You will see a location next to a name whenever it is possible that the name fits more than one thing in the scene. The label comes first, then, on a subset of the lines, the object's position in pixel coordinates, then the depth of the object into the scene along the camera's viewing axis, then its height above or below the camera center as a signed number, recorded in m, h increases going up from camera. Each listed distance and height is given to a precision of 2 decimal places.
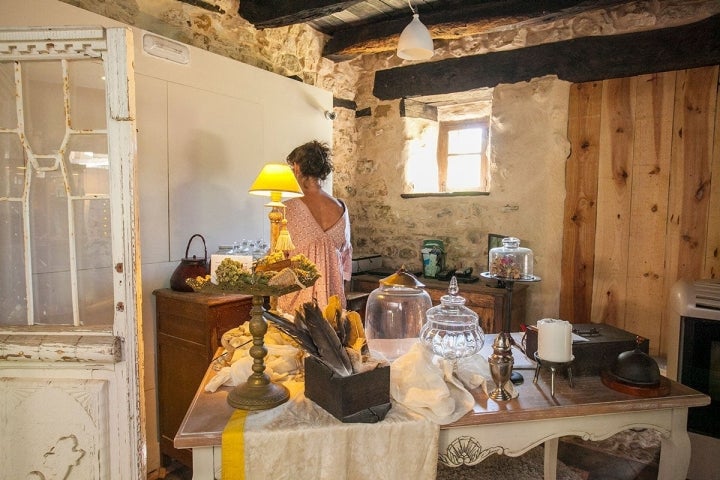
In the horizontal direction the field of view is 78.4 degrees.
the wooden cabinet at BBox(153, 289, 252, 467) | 2.65 -0.81
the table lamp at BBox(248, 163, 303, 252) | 2.73 +0.18
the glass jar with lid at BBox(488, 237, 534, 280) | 1.88 -0.22
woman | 2.93 -0.08
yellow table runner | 1.32 -0.73
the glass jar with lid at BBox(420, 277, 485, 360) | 1.81 -0.49
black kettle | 2.85 -0.40
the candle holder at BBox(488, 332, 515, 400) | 1.60 -0.56
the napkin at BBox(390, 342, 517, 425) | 1.47 -0.62
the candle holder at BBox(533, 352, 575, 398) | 1.60 -0.55
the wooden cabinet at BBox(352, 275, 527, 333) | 3.50 -0.70
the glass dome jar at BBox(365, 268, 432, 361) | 2.13 -0.52
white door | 1.76 -0.26
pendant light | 2.86 +1.13
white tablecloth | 1.34 -0.73
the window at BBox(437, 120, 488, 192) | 4.46 +0.60
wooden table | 1.42 -0.72
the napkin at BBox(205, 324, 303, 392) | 1.65 -0.59
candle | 1.59 -0.45
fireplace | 2.40 -0.79
